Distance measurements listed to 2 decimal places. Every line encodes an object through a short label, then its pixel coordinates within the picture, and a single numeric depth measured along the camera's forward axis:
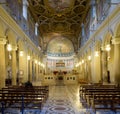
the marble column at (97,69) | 12.65
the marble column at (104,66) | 11.83
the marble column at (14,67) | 10.28
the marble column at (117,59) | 8.46
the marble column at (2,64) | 7.81
